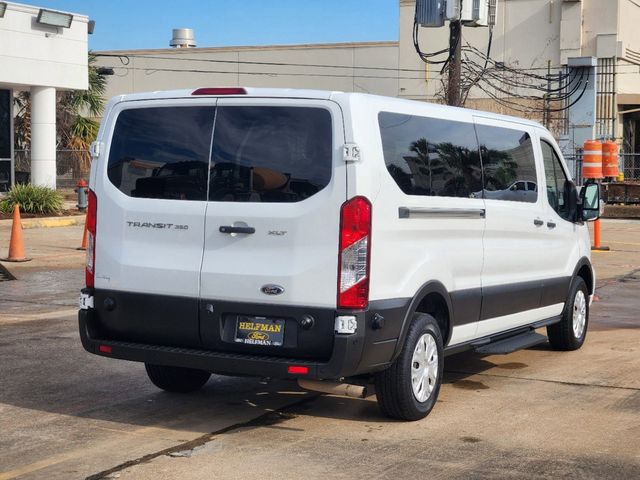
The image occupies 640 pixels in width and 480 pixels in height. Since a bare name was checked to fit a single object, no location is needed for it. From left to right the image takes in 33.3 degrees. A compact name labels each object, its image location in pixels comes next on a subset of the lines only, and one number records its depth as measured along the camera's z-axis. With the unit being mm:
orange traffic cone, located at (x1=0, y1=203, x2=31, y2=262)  17188
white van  6496
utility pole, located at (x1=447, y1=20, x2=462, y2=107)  30188
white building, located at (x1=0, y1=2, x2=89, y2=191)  27000
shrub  25453
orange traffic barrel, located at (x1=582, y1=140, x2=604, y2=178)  21609
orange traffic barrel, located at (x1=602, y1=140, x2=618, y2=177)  26062
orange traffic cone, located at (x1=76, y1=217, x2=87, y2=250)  19312
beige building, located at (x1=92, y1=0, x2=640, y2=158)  46656
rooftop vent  68312
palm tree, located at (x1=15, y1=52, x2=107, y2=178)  37844
